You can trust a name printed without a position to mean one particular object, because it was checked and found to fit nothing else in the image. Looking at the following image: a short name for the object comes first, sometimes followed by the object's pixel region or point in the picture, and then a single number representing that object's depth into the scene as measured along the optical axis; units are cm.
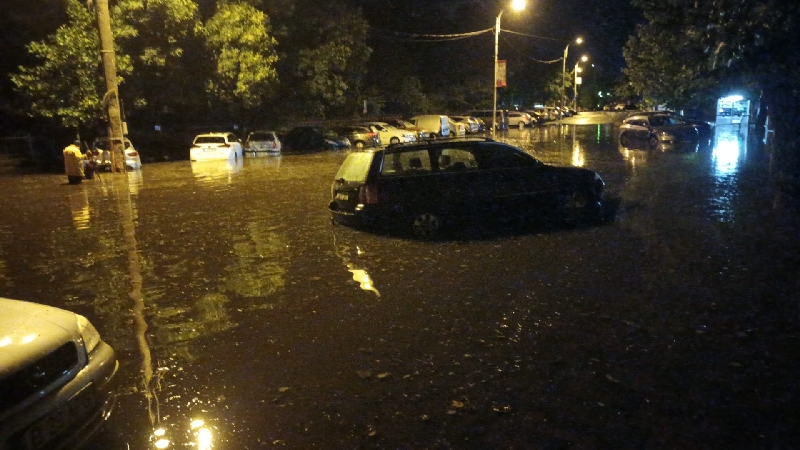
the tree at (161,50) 2775
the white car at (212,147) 2873
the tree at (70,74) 2630
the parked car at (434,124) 4091
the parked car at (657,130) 3156
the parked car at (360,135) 3694
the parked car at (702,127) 3189
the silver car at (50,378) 349
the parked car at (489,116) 5363
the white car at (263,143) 3366
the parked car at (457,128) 4547
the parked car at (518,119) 5762
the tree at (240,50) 3088
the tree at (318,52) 3809
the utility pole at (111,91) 2312
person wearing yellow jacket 2138
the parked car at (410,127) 3959
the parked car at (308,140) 3788
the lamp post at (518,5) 3146
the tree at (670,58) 1007
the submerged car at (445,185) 1088
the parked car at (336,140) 3747
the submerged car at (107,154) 2606
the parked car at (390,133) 3734
